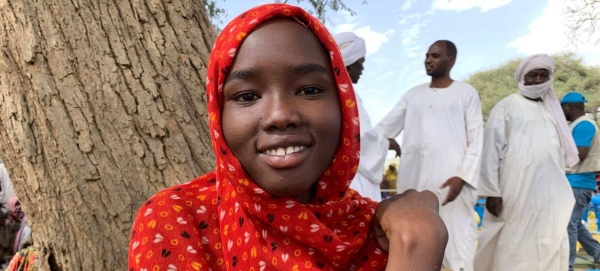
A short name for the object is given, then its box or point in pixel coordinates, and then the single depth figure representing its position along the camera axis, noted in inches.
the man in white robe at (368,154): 135.9
